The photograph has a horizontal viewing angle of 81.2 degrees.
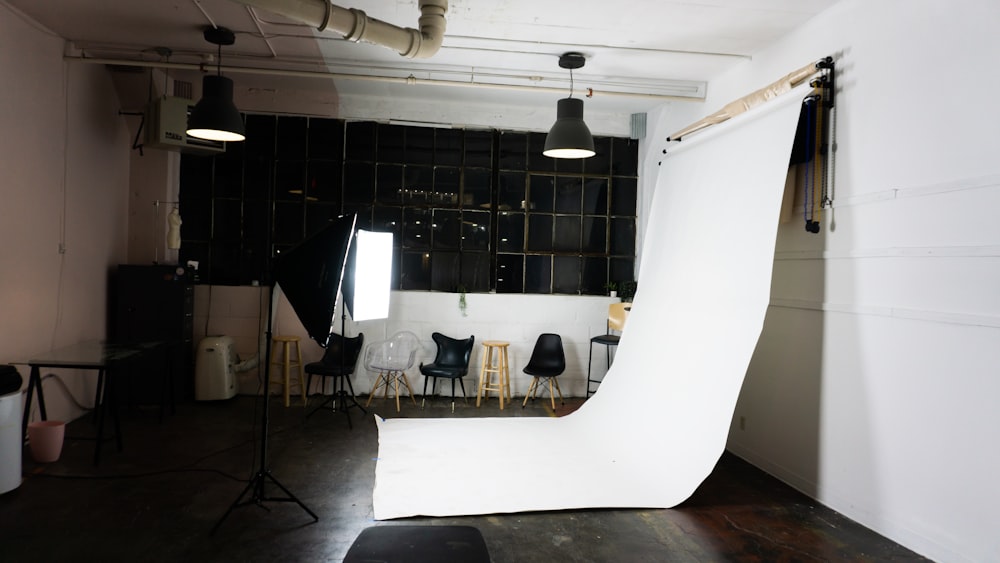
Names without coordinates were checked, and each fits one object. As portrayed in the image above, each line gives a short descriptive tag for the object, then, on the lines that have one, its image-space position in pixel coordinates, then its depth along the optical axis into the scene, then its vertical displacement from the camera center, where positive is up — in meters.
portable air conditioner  5.48 -0.97
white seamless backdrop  3.52 -0.74
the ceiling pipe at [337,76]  4.73 +1.68
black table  3.78 -0.64
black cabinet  5.24 -0.48
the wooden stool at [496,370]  5.88 -0.95
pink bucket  3.80 -1.16
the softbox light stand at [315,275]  2.97 -0.02
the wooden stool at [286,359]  5.60 -0.88
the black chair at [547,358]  5.85 -0.79
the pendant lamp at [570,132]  4.51 +1.16
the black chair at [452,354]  5.75 -0.79
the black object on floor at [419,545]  1.80 -0.88
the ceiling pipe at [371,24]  3.17 +1.44
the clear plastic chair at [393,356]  5.73 -0.81
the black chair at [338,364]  5.33 -0.87
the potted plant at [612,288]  6.34 -0.06
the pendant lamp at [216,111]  4.16 +1.14
